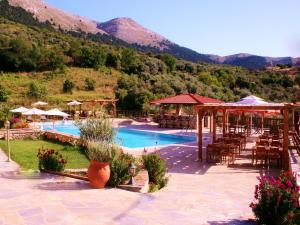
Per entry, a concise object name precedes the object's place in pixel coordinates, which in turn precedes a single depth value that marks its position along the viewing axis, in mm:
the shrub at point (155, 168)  7793
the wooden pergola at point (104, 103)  28236
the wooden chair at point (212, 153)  10883
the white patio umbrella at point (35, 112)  18203
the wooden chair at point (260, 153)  10359
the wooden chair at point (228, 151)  10711
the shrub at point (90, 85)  39719
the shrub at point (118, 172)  6961
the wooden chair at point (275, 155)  10219
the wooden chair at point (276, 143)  11461
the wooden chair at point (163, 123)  21784
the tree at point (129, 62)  48000
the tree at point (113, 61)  49469
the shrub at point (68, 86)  37562
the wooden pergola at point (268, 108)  9766
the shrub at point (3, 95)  30512
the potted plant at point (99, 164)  6707
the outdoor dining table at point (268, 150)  10288
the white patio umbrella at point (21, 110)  20708
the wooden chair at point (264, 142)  11468
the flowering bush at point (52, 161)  8180
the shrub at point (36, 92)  32688
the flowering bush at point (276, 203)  4664
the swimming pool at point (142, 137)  17297
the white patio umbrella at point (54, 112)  18938
